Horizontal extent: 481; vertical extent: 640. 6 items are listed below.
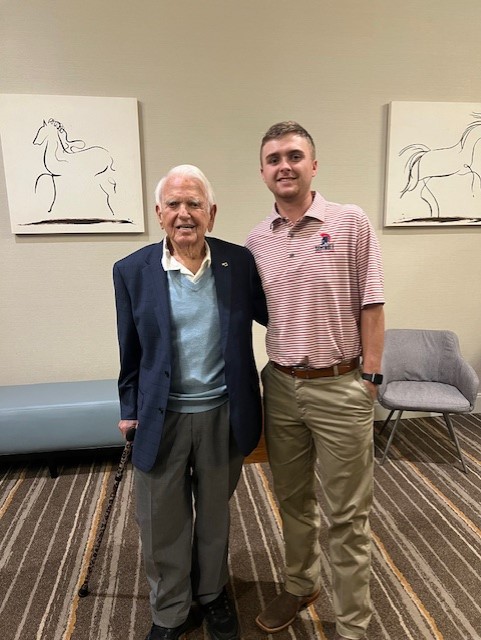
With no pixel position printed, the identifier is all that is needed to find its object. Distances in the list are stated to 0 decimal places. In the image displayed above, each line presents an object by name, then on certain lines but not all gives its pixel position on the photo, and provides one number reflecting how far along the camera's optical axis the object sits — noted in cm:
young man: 143
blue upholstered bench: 263
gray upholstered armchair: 275
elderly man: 143
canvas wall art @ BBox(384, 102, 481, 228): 309
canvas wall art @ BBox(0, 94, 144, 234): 277
